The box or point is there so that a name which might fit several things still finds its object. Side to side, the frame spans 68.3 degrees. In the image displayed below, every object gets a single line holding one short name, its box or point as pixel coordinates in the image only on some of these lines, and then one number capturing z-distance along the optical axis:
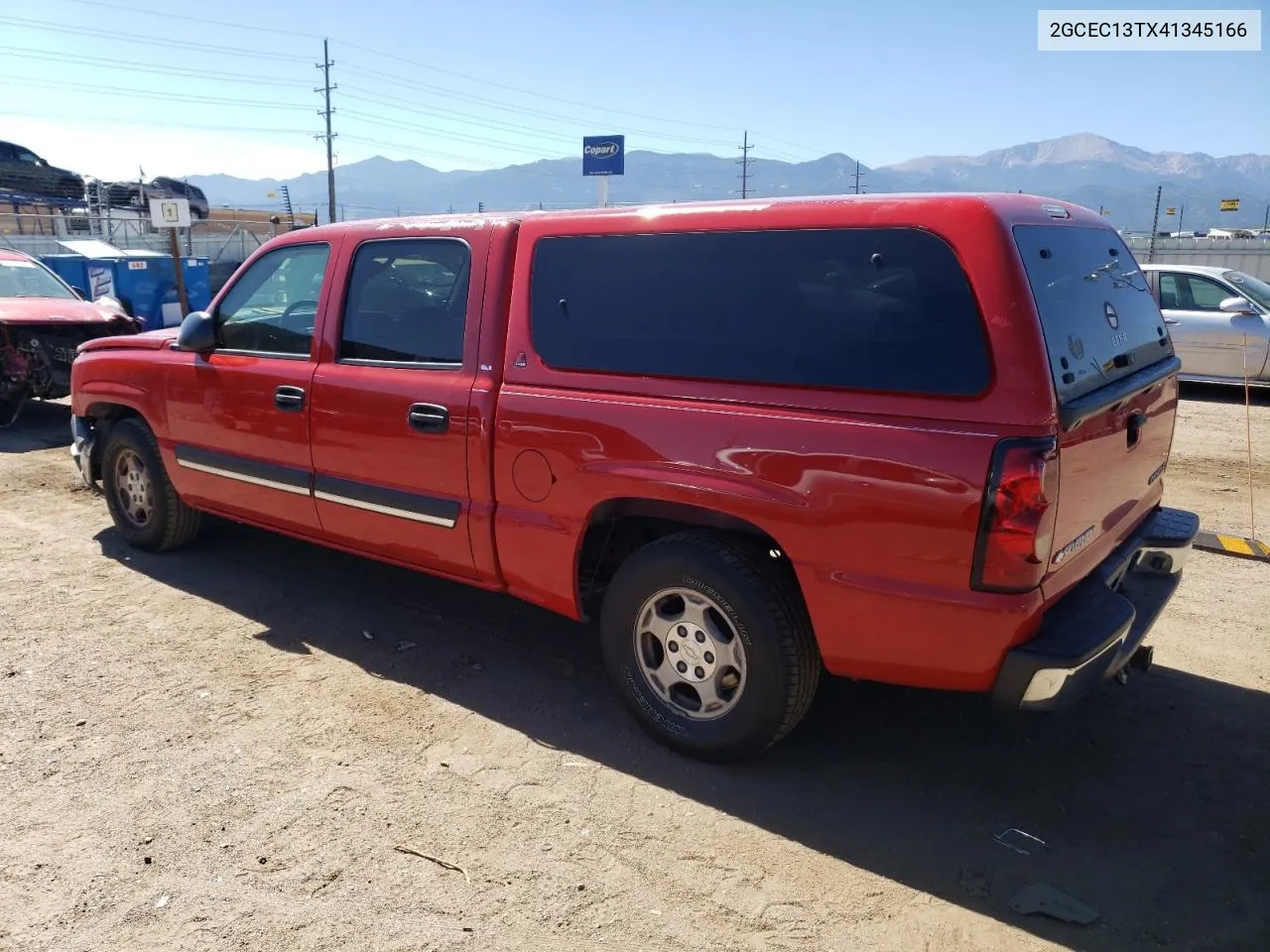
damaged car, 9.51
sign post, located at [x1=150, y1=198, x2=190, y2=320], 12.54
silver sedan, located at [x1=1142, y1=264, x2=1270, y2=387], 11.49
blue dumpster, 16.67
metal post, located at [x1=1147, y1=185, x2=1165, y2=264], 26.90
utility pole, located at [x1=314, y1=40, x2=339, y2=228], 54.72
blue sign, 20.56
